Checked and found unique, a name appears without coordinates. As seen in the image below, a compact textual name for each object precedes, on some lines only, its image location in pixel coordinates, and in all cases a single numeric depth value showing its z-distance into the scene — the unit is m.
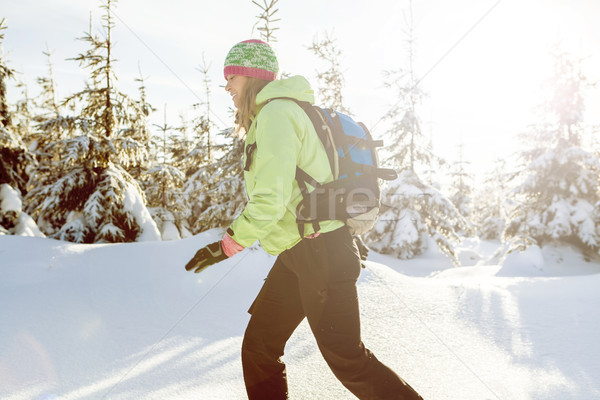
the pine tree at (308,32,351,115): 18.22
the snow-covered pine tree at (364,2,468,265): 16.86
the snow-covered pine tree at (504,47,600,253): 15.48
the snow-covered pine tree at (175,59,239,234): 10.77
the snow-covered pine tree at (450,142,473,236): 32.47
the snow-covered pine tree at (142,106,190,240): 13.58
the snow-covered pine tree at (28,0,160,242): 9.02
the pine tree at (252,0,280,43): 9.77
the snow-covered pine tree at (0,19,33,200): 12.33
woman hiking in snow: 1.74
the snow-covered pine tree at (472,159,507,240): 35.72
